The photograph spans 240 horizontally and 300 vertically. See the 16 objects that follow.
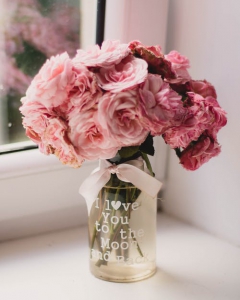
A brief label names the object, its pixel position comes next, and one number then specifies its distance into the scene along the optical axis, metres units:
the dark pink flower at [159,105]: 0.80
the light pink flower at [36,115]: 0.83
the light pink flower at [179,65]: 0.88
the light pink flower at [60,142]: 0.82
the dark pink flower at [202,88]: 0.89
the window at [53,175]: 1.01
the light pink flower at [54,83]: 0.80
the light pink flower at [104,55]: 0.81
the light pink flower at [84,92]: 0.80
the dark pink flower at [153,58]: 0.85
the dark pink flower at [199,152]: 0.88
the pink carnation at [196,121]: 0.84
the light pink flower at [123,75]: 0.80
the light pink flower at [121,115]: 0.80
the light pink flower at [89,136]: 0.81
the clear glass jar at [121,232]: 0.91
